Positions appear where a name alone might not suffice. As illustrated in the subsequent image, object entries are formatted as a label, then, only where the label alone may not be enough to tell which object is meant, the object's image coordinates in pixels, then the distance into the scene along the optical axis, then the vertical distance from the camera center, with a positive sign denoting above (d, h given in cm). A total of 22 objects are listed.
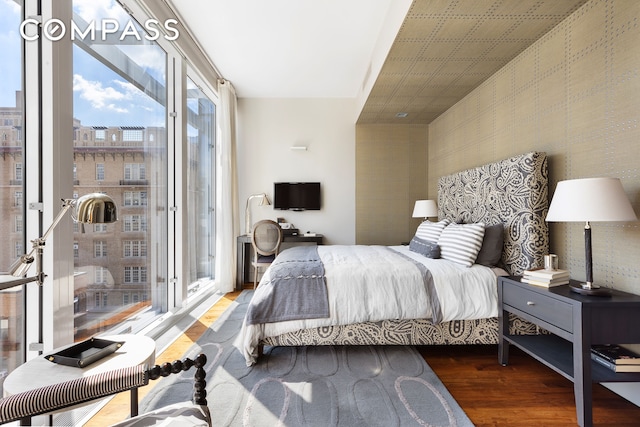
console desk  423 -50
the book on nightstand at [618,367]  147 -79
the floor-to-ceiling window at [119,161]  193 +44
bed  207 -62
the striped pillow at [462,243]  234 -25
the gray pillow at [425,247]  261 -33
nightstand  143 -59
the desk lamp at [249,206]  448 +14
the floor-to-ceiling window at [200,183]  351 +42
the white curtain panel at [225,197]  401 +26
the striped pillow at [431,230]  293 -18
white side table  98 -55
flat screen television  457 +29
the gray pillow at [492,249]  238 -30
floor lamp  108 +0
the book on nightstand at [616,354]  148 -76
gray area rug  156 -107
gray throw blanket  206 -60
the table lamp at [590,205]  145 +3
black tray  108 -53
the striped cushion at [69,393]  73 -48
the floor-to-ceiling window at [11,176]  140 +20
